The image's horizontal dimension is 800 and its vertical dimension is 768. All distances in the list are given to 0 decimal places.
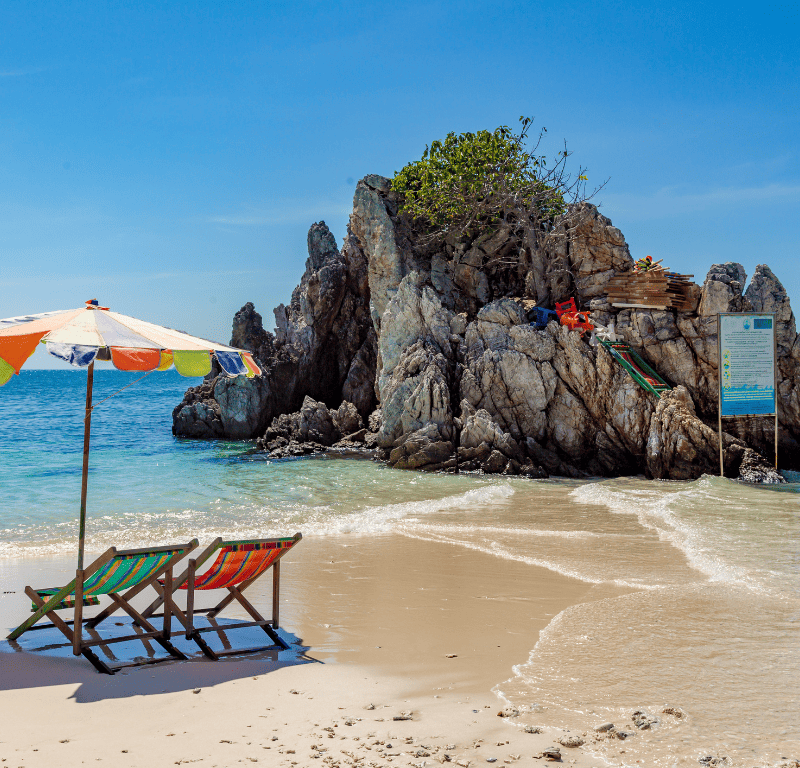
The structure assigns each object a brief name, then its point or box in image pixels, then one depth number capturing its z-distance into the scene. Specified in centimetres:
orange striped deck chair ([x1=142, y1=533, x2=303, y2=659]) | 631
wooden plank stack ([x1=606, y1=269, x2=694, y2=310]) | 2269
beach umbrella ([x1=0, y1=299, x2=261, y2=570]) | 555
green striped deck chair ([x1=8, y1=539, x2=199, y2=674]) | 598
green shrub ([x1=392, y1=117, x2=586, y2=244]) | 2629
